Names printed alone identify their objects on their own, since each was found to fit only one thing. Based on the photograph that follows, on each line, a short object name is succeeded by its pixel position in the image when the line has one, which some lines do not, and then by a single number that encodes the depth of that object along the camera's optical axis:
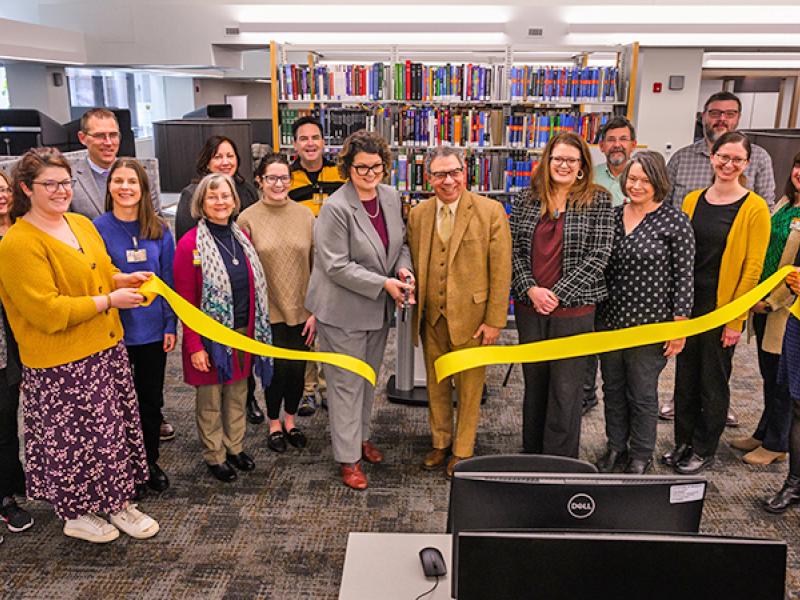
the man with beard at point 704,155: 4.48
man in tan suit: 3.27
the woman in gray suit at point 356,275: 3.23
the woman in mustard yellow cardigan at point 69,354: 2.62
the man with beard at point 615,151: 4.30
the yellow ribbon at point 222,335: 2.96
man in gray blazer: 3.51
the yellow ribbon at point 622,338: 3.27
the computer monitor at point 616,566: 1.15
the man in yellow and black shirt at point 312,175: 4.29
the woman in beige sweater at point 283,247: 3.59
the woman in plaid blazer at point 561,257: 3.18
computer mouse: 1.78
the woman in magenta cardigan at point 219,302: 3.25
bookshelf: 5.85
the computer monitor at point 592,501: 1.45
